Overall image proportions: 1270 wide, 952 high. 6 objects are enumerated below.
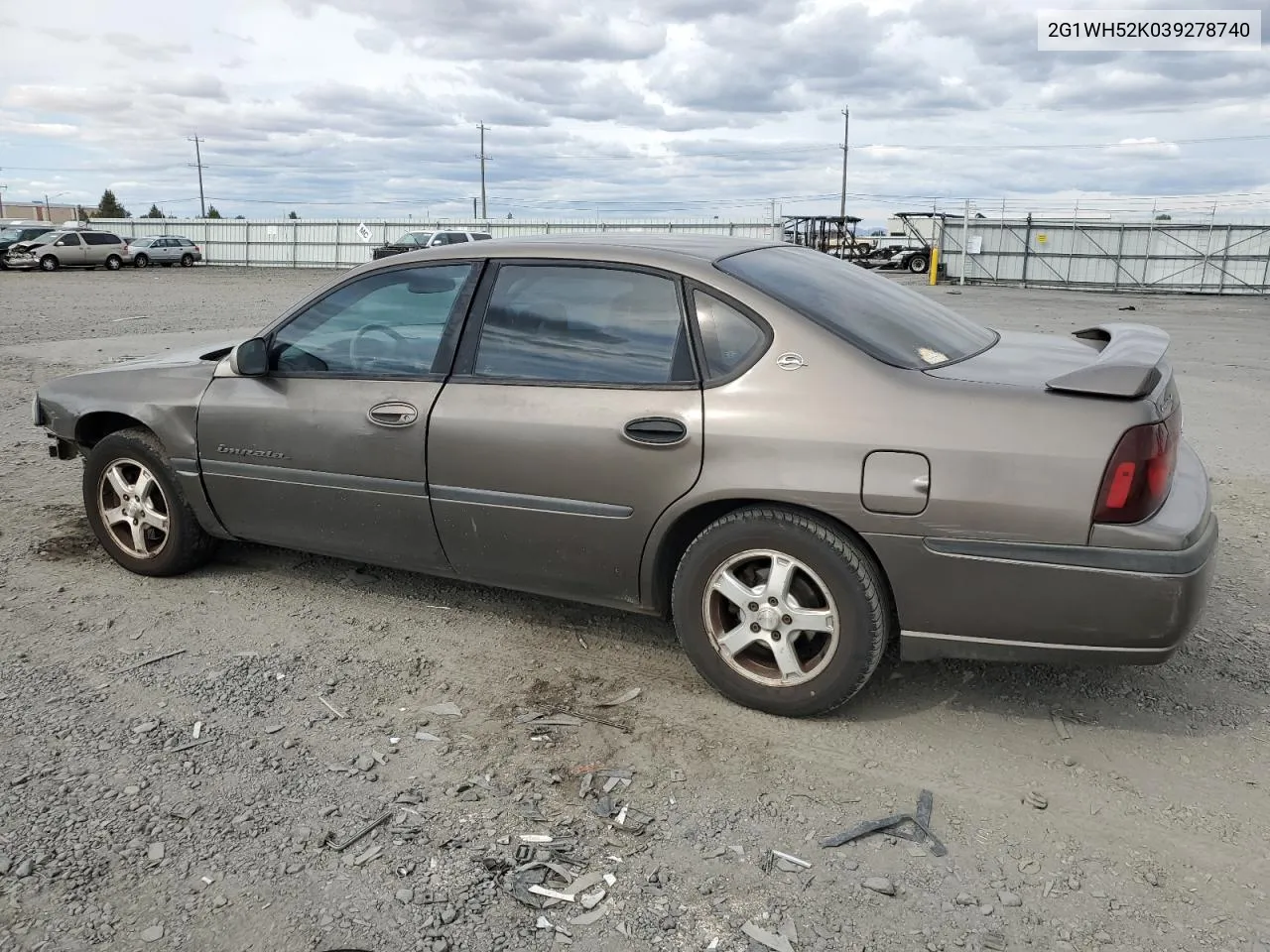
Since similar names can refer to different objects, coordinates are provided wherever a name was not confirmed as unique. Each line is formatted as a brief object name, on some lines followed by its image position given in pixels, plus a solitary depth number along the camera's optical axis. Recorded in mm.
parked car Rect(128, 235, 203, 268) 41062
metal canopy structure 39344
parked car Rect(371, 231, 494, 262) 32281
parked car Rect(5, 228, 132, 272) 36000
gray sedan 2986
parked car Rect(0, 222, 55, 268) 36312
